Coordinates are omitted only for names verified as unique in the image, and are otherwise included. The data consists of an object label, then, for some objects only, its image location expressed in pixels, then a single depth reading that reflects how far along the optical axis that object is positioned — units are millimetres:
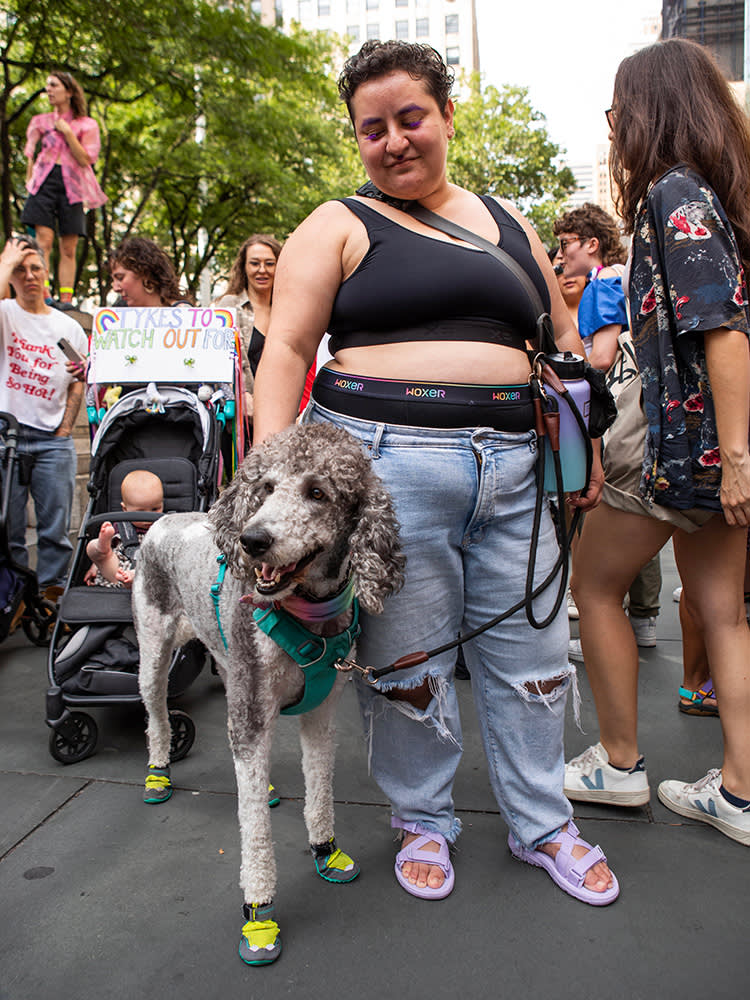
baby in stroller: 3580
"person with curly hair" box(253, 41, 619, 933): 2031
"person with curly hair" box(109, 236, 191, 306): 4629
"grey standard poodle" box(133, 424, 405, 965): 1806
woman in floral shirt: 2225
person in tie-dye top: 8133
